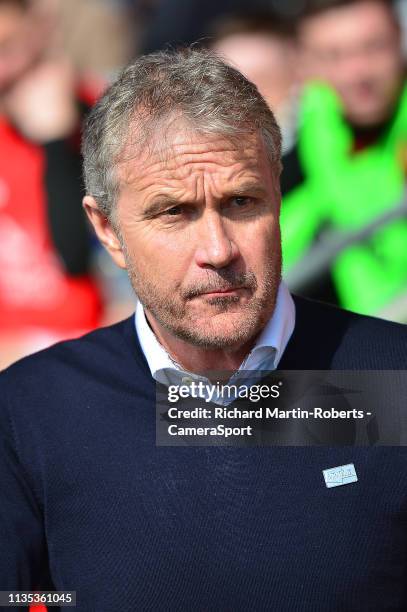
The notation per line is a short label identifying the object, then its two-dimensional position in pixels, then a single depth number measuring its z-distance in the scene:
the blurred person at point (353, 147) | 9.36
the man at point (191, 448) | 4.32
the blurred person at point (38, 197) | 9.62
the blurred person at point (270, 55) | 9.62
